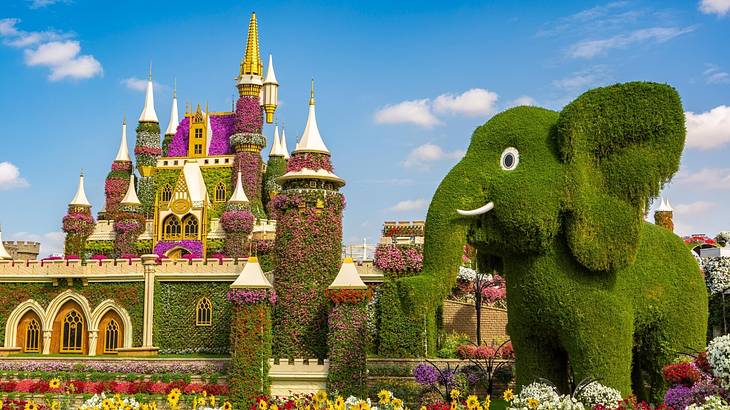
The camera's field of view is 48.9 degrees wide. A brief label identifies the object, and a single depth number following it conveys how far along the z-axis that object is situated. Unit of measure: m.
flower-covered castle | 21.56
